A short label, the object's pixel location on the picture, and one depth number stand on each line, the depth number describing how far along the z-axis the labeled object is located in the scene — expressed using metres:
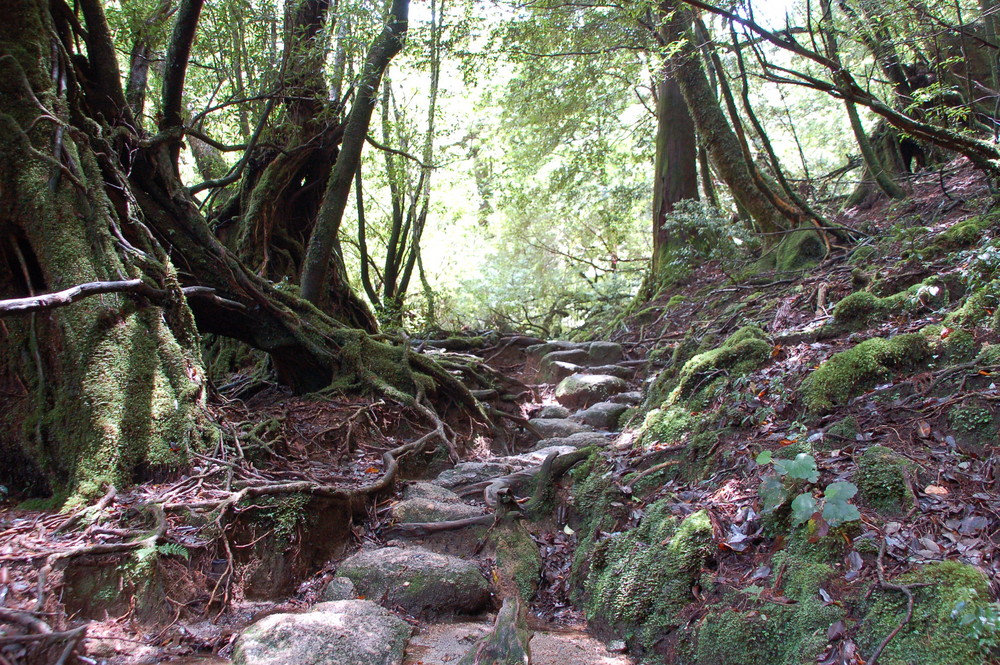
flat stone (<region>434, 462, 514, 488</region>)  5.18
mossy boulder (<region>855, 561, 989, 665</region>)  1.92
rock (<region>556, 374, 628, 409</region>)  7.45
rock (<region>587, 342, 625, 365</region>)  8.70
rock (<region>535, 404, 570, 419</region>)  7.34
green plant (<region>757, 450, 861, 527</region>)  2.37
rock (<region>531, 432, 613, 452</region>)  5.42
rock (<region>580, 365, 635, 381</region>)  8.00
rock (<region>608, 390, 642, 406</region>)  6.94
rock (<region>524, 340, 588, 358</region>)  9.64
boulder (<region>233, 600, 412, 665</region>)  2.54
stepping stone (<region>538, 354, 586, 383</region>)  8.68
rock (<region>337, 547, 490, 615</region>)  3.39
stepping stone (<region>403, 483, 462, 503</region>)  4.73
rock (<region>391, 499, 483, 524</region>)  4.34
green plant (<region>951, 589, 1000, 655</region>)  1.83
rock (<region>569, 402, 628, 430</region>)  6.47
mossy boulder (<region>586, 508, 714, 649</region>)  2.92
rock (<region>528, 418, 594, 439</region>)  6.49
